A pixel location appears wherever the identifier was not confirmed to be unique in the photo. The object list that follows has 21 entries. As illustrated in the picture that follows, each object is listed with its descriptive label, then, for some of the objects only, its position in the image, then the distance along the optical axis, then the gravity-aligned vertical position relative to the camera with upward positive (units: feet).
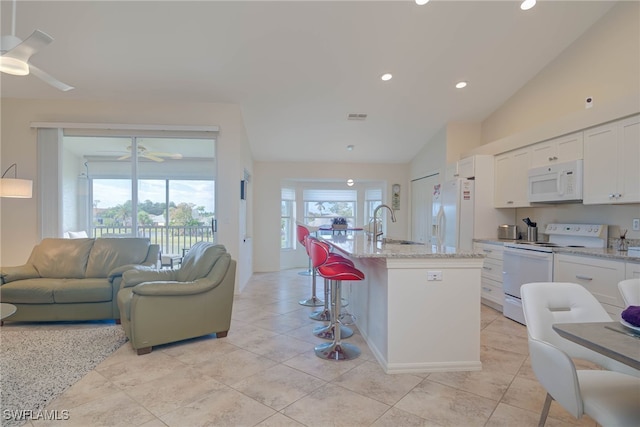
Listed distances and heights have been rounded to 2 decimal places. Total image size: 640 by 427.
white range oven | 11.80 -1.66
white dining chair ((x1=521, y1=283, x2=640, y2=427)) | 4.41 -2.49
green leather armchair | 9.62 -2.78
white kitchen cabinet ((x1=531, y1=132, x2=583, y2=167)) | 12.01 +2.37
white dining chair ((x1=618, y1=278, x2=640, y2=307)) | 5.80 -1.41
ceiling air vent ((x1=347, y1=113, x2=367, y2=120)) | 17.38 +5.01
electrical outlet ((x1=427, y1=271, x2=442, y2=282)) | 8.50 -1.67
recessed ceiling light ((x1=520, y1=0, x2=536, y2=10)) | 10.92 +6.89
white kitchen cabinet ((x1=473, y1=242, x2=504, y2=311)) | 14.19 -2.88
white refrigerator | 16.15 -0.11
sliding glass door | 16.20 +1.18
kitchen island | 8.46 -2.56
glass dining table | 3.64 -1.59
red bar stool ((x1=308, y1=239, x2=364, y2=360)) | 8.92 -1.90
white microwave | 11.99 +1.09
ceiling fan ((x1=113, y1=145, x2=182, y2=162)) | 16.26 +2.74
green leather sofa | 11.59 -2.58
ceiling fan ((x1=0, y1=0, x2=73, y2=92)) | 7.43 +3.73
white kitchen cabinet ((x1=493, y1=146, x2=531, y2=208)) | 14.38 +1.49
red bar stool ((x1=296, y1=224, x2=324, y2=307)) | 14.88 -4.00
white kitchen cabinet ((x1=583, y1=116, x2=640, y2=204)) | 10.03 +1.58
